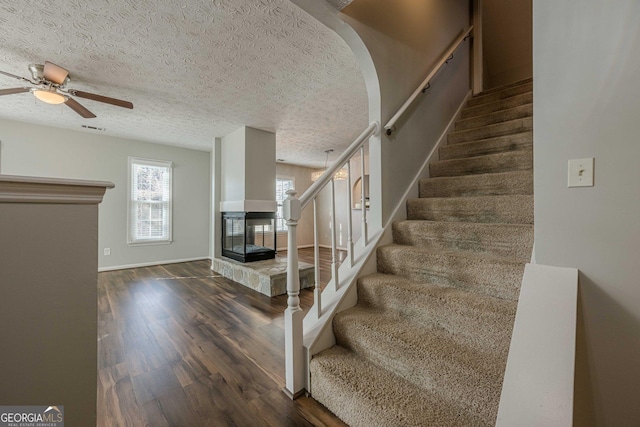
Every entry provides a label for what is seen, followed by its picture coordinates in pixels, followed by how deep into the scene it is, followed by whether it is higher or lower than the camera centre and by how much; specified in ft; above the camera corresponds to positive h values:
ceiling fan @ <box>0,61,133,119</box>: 7.25 +3.85
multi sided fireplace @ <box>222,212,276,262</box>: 13.67 -1.36
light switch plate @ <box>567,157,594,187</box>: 3.26 +0.53
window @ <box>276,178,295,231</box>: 22.91 +2.17
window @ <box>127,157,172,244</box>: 15.75 +0.73
